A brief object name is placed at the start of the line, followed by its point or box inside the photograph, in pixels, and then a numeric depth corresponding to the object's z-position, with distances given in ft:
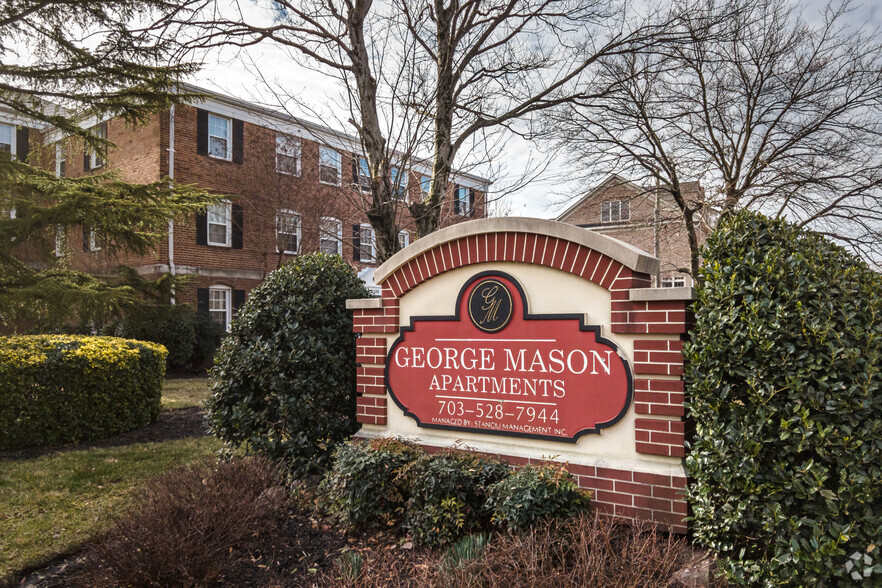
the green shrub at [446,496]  12.24
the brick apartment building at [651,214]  49.90
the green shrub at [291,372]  16.83
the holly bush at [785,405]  8.86
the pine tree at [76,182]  24.54
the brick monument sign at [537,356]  12.36
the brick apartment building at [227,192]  55.52
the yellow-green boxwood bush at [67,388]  23.34
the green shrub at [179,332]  46.03
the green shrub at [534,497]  11.51
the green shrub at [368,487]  13.39
